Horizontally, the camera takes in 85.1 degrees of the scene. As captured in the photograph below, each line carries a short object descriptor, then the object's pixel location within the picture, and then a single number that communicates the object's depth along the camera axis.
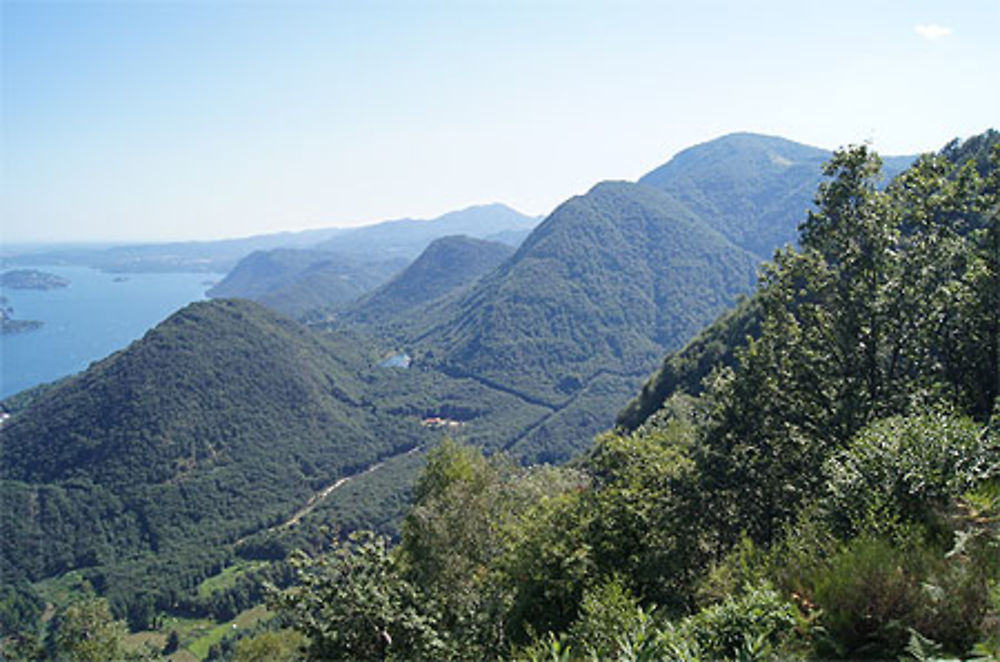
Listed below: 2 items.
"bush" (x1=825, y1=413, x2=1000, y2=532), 8.41
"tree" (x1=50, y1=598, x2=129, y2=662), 30.25
